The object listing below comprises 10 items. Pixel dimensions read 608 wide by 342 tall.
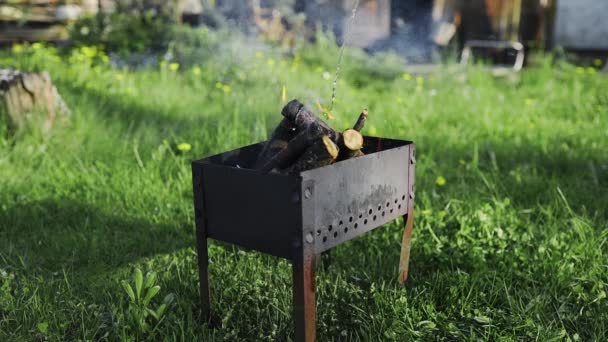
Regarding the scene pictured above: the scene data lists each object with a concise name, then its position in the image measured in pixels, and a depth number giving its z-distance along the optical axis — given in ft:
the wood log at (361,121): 7.64
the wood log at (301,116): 7.38
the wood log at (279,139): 7.73
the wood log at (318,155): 6.83
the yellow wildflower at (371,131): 14.19
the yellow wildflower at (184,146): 12.42
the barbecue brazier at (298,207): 6.53
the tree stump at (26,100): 14.20
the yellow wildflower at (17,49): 21.80
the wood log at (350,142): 6.99
